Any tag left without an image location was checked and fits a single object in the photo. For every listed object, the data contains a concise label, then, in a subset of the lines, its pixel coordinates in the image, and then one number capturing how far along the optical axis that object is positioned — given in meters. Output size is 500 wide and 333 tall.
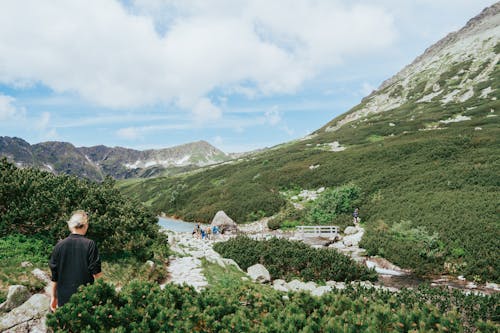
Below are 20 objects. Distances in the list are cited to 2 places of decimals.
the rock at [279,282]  13.40
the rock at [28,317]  6.01
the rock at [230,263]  14.42
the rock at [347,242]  20.39
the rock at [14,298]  6.81
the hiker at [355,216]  24.51
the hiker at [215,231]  28.52
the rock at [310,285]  12.30
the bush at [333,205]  27.13
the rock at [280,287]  12.55
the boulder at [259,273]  13.55
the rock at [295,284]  12.64
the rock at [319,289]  11.41
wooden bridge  22.78
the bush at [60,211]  10.85
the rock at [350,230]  22.66
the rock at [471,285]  13.55
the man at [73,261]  5.49
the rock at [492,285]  13.44
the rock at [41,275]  8.39
